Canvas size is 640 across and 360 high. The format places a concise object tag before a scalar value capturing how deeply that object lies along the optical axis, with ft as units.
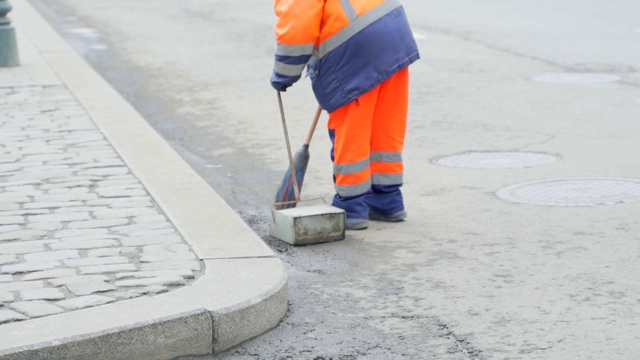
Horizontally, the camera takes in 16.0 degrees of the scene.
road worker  38.09
